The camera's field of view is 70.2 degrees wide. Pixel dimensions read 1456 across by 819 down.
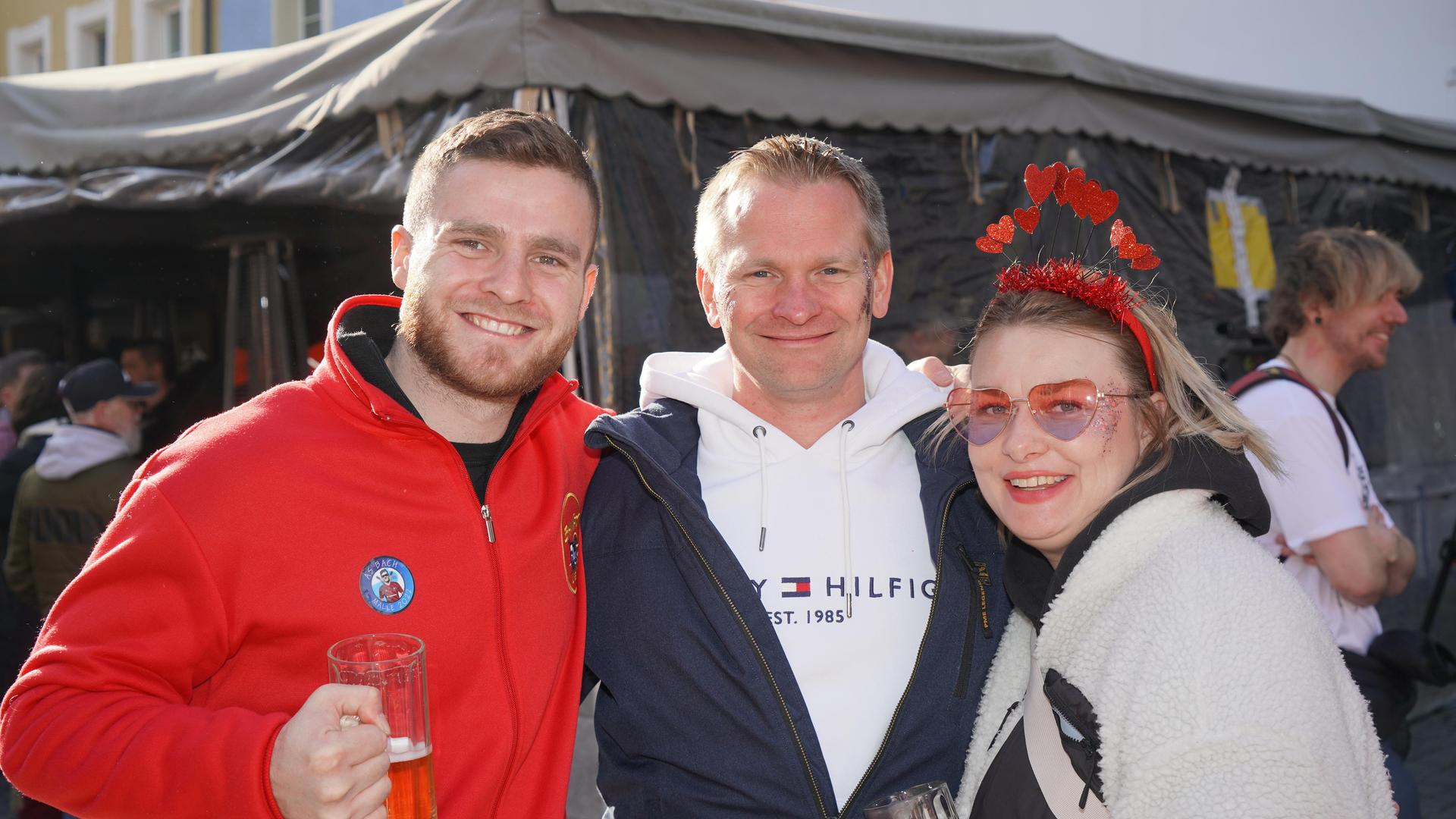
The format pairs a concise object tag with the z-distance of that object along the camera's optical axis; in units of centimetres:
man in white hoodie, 221
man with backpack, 338
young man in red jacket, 157
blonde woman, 150
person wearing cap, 462
